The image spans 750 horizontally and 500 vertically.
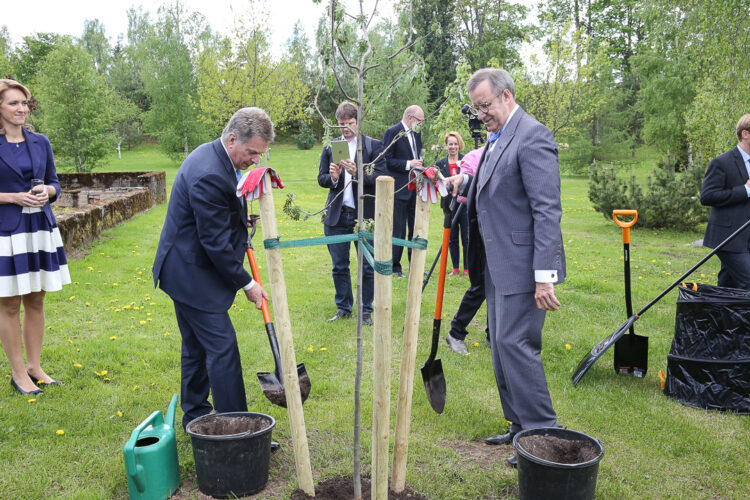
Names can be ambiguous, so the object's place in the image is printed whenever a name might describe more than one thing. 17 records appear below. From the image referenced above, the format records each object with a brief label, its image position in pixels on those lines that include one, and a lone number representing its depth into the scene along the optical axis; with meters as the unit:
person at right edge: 4.66
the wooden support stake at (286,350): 2.70
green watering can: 2.85
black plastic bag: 3.98
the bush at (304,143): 42.44
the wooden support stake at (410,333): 2.71
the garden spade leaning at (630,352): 4.69
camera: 4.65
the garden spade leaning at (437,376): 3.92
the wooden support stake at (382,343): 2.36
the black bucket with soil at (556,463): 2.62
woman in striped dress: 4.07
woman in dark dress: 7.96
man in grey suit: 3.10
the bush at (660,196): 12.62
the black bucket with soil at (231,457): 2.88
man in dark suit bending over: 3.10
